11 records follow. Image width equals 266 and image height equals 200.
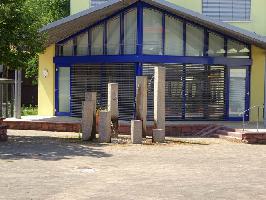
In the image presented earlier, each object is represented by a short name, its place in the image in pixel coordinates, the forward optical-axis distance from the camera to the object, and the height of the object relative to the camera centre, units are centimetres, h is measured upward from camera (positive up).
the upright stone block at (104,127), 1658 -99
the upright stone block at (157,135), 1697 -127
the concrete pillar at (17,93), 2219 +8
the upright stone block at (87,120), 1686 -79
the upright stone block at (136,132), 1662 -115
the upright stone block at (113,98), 1747 -9
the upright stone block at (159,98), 1720 -8
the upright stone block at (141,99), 1727 -12
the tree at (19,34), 1600 +189
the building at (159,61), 2147 +146
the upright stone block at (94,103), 1703 -27
